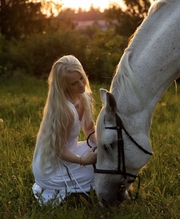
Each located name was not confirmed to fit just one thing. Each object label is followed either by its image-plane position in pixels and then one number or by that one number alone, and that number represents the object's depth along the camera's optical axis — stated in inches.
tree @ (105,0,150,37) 534.9
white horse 103.0
